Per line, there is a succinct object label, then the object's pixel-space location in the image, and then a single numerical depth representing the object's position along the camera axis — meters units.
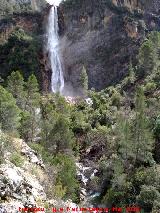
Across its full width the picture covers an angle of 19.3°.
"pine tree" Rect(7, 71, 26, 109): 68.19
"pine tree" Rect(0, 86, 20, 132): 50.69
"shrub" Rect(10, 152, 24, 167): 36.94
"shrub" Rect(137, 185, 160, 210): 43.12
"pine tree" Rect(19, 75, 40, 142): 57.28
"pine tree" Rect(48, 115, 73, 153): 54.91
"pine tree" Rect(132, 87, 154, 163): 49.53
